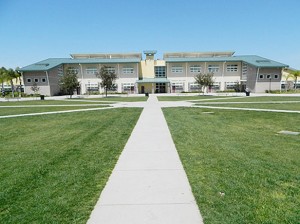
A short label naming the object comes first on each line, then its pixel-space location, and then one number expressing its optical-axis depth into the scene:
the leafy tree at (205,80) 39.22
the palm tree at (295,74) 58.09
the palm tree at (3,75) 54.97
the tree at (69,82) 40.59
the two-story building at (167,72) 54.41
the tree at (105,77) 41.66
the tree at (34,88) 47.16
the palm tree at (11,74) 55.75
